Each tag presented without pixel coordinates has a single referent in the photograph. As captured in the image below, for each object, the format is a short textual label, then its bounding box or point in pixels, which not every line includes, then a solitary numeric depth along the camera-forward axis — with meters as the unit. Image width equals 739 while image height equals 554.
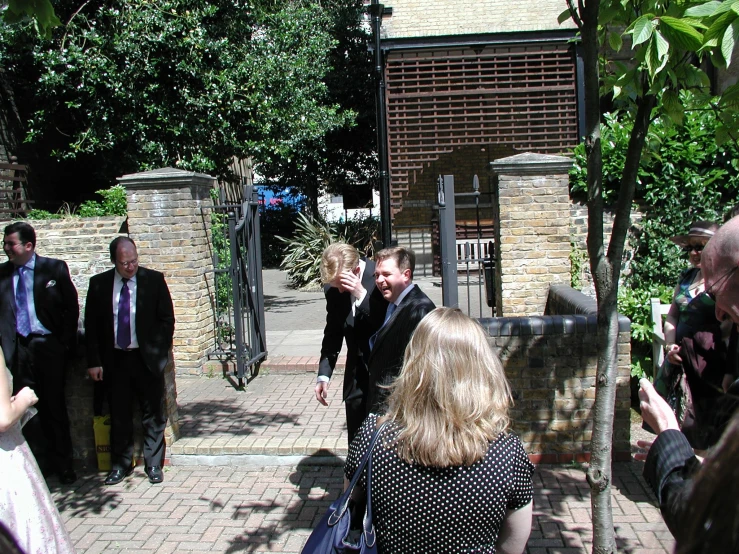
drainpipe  14.41
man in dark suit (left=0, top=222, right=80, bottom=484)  4.97
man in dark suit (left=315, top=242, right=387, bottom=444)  4.06
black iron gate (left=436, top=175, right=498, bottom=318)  6.48
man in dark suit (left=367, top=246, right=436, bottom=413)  3.35
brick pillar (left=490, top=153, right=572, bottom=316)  6.93
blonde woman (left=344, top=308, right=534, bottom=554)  1.97
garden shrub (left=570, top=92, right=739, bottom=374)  7.48
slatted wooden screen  16.05
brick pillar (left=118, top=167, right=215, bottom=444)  7.77
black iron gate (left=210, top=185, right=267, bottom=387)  7.38
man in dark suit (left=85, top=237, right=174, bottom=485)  5.00
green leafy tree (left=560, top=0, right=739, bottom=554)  2.78
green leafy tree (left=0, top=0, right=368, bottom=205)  9.52
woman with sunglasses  3.09
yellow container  5.15
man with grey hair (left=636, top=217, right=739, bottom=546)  1.64
